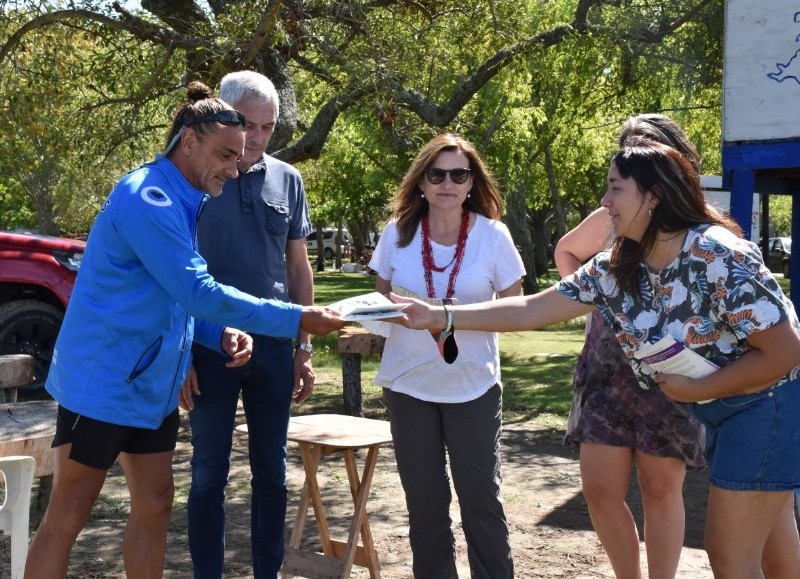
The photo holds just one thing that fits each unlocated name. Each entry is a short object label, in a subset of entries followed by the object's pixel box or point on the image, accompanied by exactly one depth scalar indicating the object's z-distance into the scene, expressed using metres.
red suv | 9.50
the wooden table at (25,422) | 3.61
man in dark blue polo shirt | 4.20
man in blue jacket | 3.42
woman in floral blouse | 3.17
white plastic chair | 3.56
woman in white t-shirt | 4.17
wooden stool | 4.54
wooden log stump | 8.99
